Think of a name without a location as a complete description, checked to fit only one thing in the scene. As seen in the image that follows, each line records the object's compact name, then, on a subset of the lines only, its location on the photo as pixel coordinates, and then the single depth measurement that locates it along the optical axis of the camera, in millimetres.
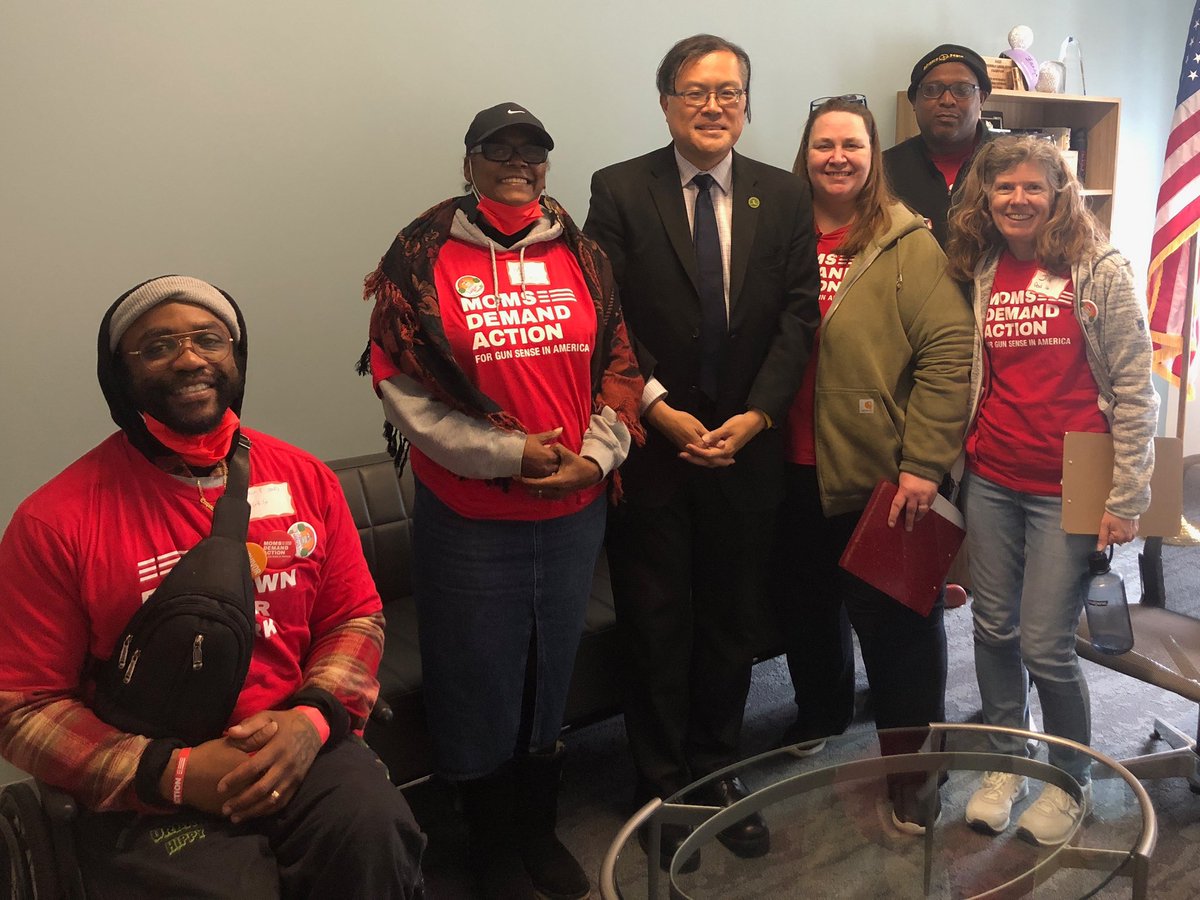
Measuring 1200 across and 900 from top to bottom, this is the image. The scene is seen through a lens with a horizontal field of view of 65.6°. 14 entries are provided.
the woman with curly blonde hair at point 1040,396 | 1809
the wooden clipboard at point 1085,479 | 1835
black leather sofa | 1940
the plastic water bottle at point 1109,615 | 2053
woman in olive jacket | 1941
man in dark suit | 1860
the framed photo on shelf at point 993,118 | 3627
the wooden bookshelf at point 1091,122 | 3779
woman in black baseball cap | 1597
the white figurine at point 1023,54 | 3555
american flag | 3547
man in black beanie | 2422
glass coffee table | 1426
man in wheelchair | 1228
